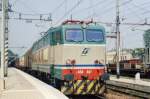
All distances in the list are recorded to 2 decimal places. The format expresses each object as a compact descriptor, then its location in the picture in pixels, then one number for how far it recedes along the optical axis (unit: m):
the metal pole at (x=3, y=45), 20.02
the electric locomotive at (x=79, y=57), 18.19
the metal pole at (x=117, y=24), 39.19
